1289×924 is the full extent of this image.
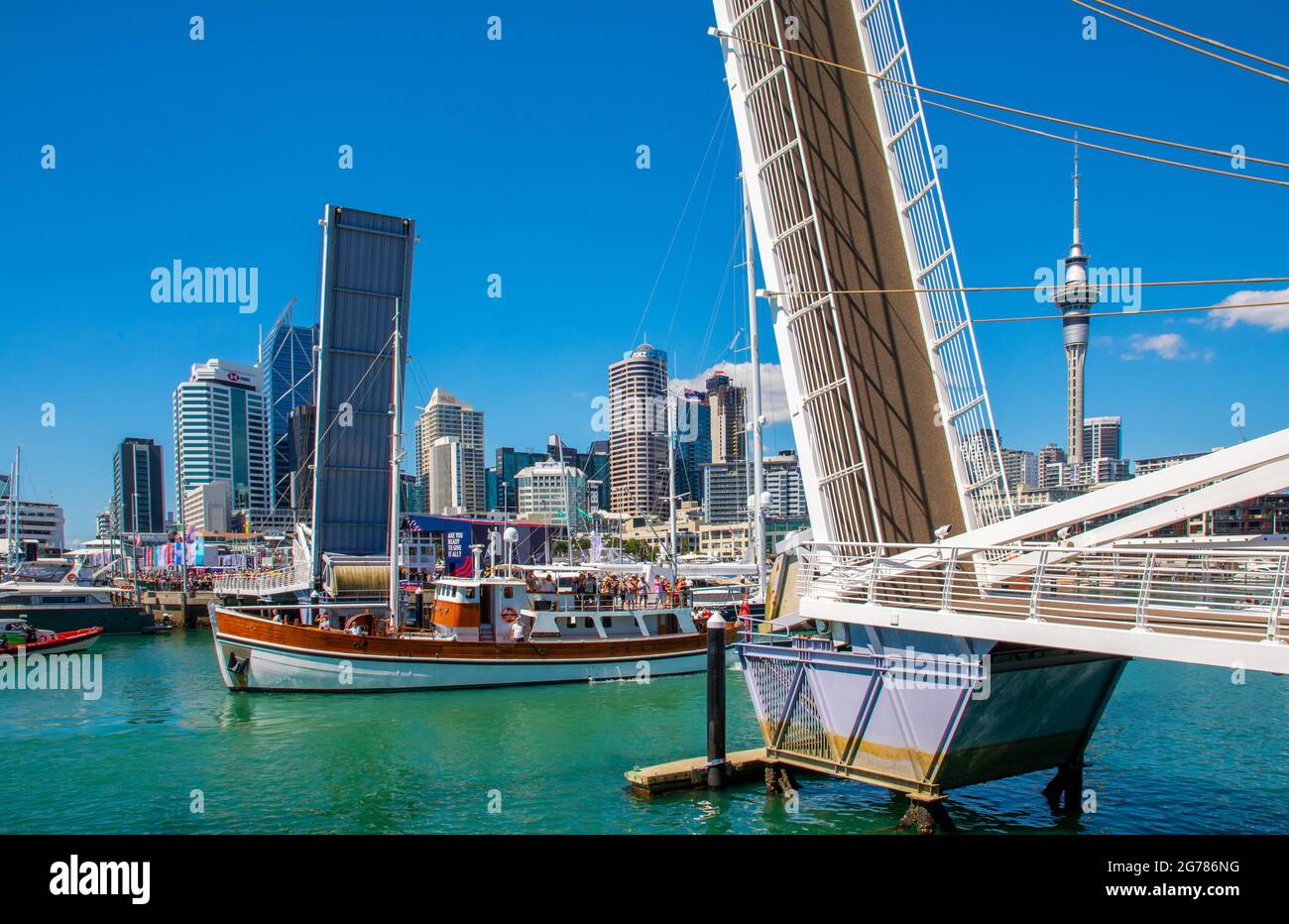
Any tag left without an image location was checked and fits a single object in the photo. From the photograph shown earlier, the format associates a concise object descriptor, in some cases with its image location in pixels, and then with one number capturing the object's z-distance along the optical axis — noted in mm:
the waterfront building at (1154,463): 134488
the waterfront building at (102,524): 144238
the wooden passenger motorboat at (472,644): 32125
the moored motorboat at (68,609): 56094
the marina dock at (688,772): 18094
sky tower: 186125
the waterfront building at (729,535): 163700
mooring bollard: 18453
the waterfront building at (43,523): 170375
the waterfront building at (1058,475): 184650
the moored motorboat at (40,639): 41250
